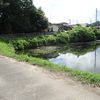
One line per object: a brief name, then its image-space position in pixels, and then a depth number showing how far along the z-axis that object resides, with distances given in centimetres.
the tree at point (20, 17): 1928
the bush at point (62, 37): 2136
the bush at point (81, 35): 2329
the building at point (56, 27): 3111
